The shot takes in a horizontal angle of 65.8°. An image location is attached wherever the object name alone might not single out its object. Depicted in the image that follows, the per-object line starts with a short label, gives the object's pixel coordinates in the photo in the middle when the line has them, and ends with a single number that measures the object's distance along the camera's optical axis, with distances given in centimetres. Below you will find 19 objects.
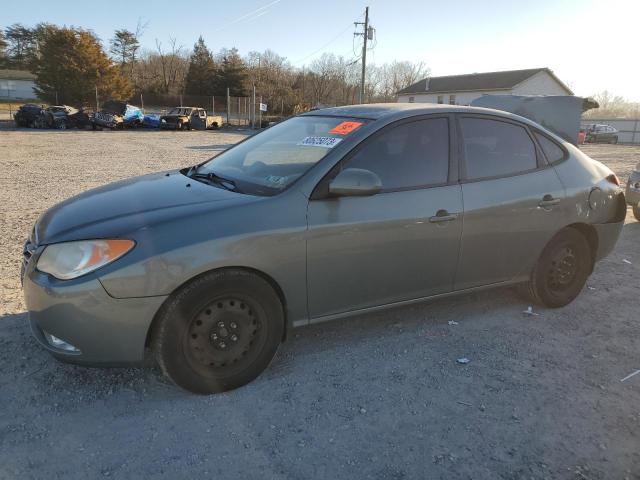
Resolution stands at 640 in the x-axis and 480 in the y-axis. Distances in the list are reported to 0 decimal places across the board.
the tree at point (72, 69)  4131
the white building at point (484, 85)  5003
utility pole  3384
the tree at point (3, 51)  7300
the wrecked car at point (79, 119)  3138
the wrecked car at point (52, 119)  3066
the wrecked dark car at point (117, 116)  3111
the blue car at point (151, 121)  3400
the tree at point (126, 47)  6328
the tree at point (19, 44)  7456
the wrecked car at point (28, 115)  3078
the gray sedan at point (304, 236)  264
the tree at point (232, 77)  5494
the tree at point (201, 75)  5647
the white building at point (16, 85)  6328
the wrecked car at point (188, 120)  3338
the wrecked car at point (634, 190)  752
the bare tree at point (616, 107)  7620
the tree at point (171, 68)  6303
